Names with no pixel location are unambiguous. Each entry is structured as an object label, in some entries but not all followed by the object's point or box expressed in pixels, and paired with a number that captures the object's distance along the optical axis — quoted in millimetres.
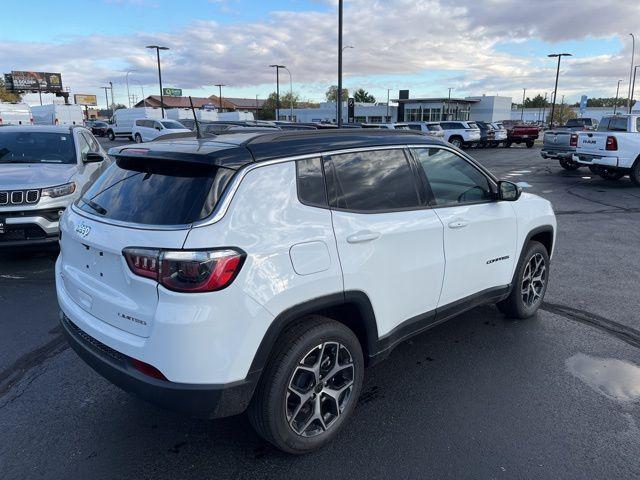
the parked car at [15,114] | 31031
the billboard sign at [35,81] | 90500
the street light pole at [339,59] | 19819
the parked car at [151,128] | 31000
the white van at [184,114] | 50438
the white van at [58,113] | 44031
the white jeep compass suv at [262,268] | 2262
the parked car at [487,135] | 30016
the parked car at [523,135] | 31047
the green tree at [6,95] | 79562
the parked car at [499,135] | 30188
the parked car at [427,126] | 27609
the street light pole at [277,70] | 54250
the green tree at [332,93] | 116875
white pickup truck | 12930
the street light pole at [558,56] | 46562
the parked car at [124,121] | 41069
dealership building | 72562
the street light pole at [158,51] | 46031
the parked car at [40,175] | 5633
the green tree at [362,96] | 123569
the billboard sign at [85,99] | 113625
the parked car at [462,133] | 28969
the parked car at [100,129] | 48906
